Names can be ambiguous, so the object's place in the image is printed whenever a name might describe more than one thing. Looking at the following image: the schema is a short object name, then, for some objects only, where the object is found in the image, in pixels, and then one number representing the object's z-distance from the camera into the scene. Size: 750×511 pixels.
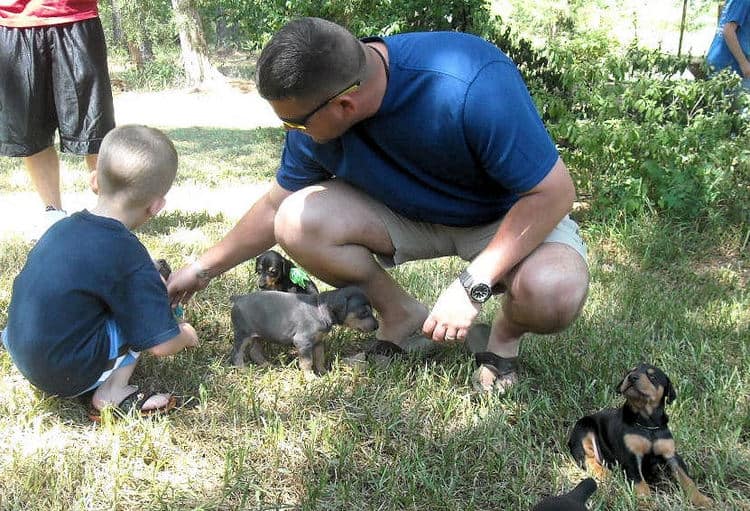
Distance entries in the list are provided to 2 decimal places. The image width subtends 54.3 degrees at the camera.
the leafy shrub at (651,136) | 4.72
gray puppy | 3.07
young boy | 2.62
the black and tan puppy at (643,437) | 2.32
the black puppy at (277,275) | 3.83
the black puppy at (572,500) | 1.94
